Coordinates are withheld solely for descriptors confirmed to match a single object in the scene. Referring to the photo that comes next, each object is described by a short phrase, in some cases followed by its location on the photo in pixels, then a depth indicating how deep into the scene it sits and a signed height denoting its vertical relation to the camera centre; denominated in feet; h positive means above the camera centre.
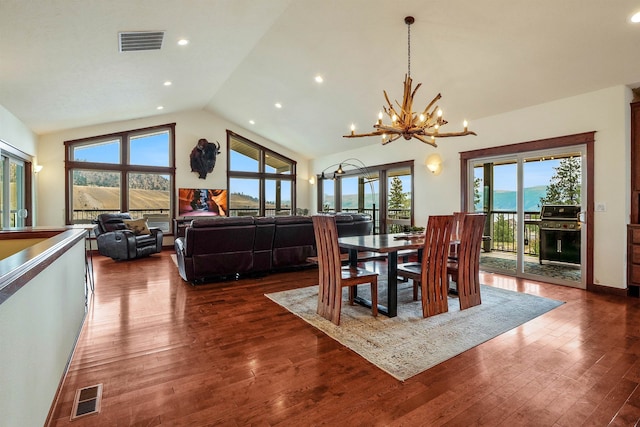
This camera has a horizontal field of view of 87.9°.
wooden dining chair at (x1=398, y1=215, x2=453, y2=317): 10.71 -2.04
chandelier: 11.83 +3.08
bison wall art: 29.53 +4.67
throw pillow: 23.27 -1.16
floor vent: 5.99 -3.65
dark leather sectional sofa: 15.01 -1.82
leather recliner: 21.57 -2.03
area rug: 8.14 -3.60
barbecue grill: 15.56 -1.26
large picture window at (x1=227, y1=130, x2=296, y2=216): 32.35 +2.97
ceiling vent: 13.41 +7.18
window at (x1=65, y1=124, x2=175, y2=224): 25.88 +2.95
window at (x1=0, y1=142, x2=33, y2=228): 17.98 +1.36
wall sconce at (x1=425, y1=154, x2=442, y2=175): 20.78 +2.80
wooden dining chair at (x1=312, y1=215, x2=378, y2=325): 10.21 -2.16
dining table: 10.48 -1.27
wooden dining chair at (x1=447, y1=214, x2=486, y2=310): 11.76 -2.04
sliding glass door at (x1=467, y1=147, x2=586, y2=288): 15.51 -0.18
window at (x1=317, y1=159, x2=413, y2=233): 24.06 +1.42
